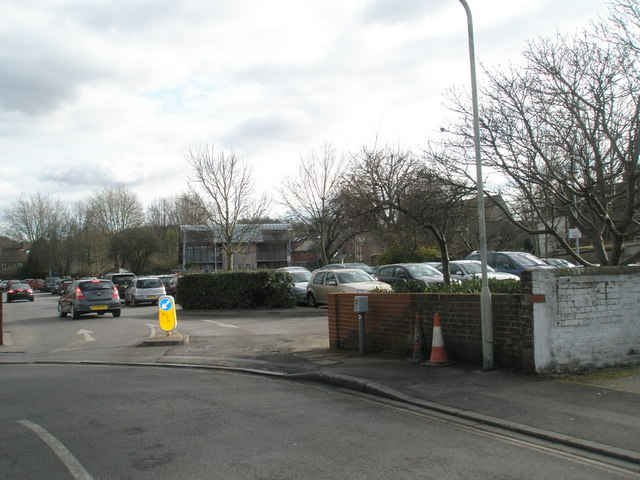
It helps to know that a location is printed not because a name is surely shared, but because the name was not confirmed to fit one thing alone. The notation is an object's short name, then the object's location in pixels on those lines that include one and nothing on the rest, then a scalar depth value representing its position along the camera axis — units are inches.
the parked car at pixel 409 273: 833.0
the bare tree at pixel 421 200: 477.4
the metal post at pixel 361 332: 434.6
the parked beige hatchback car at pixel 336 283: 804.0
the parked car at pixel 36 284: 2918.3
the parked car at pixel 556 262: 1034.7
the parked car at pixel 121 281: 1467.8
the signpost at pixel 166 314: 565.6
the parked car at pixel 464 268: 837.2
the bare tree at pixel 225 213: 1322.6
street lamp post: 337.7
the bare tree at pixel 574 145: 390.9
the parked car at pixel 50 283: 2479.1
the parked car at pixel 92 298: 887.7
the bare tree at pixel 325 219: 1411.2
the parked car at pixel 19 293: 1753.2
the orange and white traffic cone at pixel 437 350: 363.3
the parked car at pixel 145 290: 1205.1
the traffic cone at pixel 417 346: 378.0
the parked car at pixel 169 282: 1435.8
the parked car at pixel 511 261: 877.8
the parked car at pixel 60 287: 2129.2
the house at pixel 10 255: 4184.1
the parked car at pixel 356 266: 1040.4
